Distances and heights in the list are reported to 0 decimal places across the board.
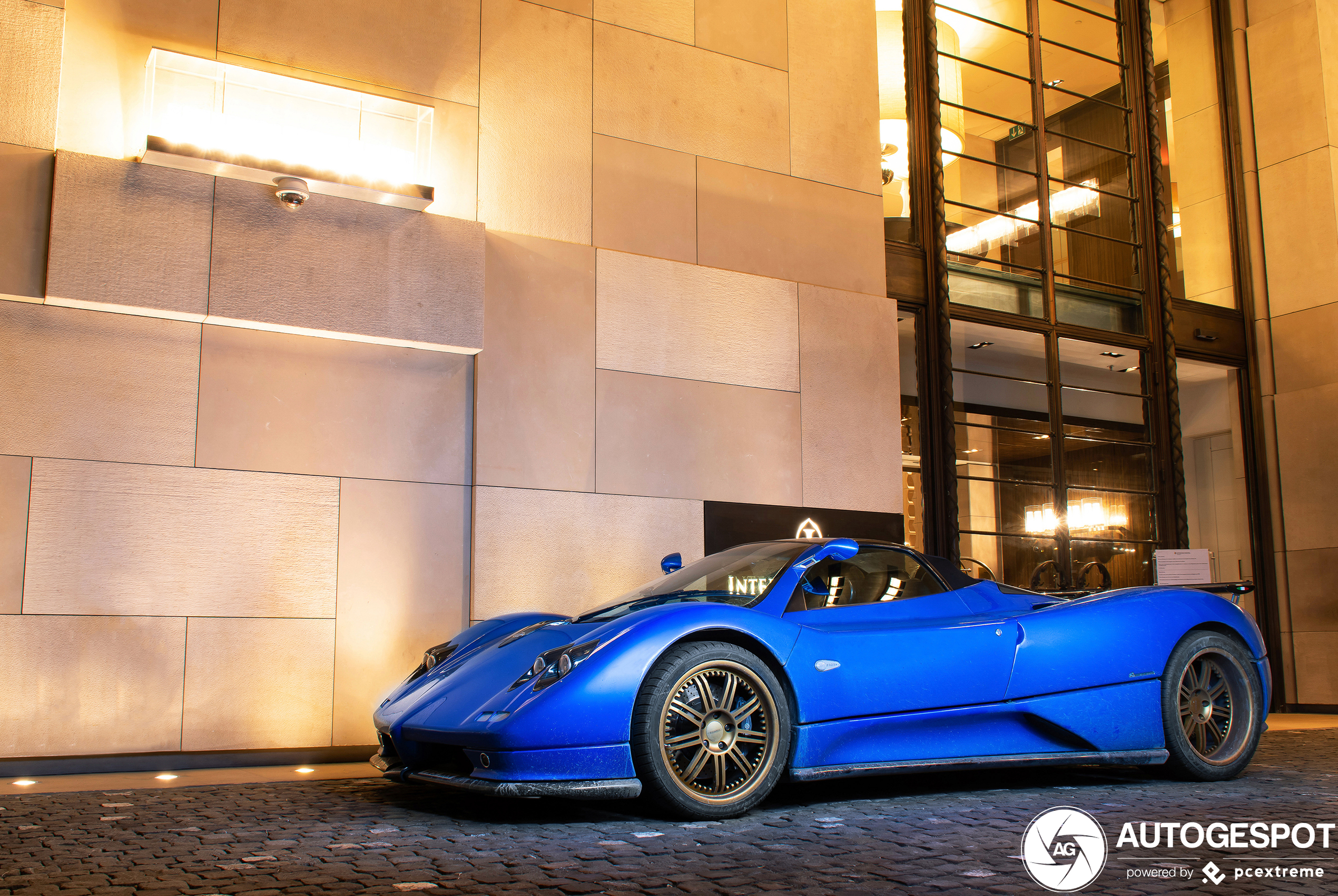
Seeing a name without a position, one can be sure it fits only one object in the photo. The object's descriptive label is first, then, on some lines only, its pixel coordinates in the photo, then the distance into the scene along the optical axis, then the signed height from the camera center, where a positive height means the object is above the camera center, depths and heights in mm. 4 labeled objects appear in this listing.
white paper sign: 8406 +374
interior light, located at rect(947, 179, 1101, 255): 9688 +3497
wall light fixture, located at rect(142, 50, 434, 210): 6117 +2909
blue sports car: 3648 -271
